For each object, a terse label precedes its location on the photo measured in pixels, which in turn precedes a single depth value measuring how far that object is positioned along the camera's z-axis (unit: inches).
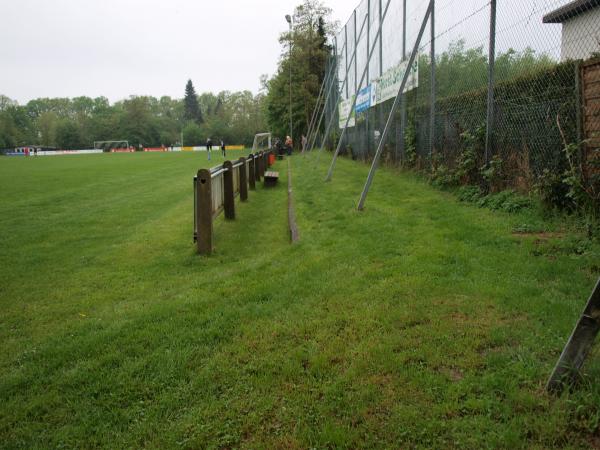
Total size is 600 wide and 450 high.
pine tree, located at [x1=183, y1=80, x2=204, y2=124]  5255.9
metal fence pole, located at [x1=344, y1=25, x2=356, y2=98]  739.4
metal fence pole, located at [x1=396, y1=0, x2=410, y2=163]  451.5
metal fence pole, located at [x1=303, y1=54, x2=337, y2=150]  886.4
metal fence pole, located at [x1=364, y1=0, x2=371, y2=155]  586.1
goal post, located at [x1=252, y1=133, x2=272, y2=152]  1690.6
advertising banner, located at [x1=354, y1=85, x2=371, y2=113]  592.9
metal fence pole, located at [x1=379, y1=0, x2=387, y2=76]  539.2
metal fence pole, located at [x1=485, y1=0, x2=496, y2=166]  265.4
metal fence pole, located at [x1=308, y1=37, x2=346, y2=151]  770.4
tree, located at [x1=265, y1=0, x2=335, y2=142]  1638.8
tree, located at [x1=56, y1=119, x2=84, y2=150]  3934.5
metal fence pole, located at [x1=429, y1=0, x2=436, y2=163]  362.4
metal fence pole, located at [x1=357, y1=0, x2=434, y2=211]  271.2
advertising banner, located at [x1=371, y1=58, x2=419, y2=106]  415.3
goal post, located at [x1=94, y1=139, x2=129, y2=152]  3823.8
